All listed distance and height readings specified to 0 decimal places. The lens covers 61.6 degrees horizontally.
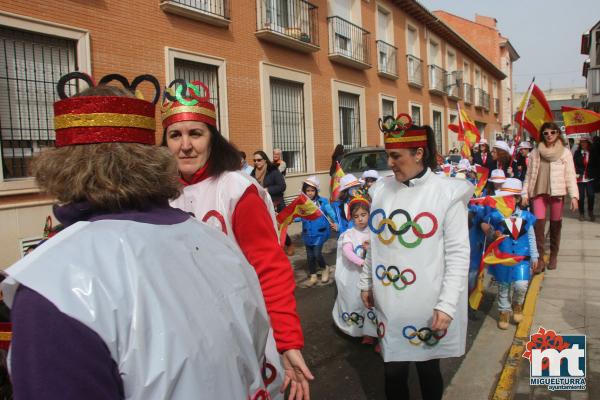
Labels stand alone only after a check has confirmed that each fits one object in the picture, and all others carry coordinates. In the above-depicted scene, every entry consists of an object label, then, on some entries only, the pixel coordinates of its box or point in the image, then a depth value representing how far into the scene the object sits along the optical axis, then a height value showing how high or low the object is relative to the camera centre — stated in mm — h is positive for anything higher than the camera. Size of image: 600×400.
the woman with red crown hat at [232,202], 1900 -119
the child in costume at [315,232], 6578 -811
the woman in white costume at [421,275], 2670 -588
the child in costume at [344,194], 6617 -336
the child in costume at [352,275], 4484 -960
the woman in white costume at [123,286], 930 -227
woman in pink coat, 6539 -284
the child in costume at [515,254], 4750 -961
